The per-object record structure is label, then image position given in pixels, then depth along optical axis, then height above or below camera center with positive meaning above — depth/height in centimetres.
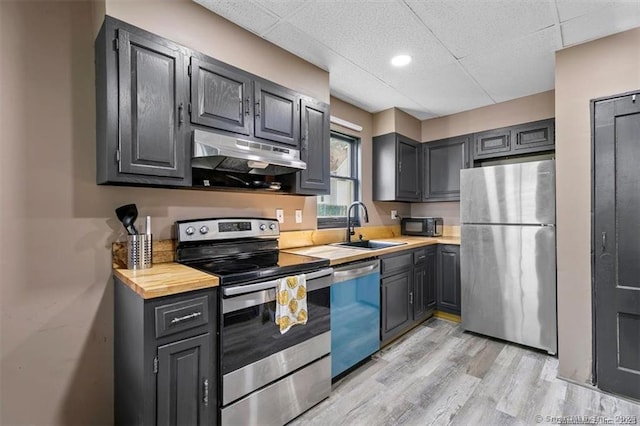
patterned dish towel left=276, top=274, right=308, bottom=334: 168 -52
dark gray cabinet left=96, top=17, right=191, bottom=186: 148 +56
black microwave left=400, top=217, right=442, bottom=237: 375 -19
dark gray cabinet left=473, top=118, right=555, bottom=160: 312 +80
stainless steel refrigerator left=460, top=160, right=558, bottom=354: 259 -39
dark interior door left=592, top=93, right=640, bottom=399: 198 -23
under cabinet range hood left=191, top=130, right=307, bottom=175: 172 +36
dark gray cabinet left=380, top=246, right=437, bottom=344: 265 -78
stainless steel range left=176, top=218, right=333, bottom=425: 149 -63
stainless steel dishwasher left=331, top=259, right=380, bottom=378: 214 -79
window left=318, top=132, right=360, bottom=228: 326 +35
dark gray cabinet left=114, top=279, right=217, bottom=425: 127 -66
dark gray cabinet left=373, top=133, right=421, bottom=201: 357 +54
